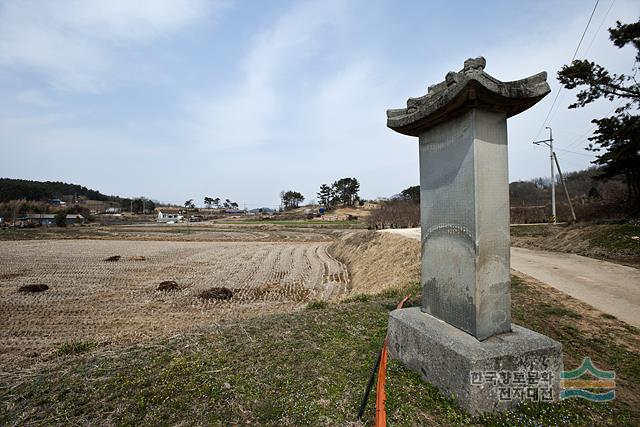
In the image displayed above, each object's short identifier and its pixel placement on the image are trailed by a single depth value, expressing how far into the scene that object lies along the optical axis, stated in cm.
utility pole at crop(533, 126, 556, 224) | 2386
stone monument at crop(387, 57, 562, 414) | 283
